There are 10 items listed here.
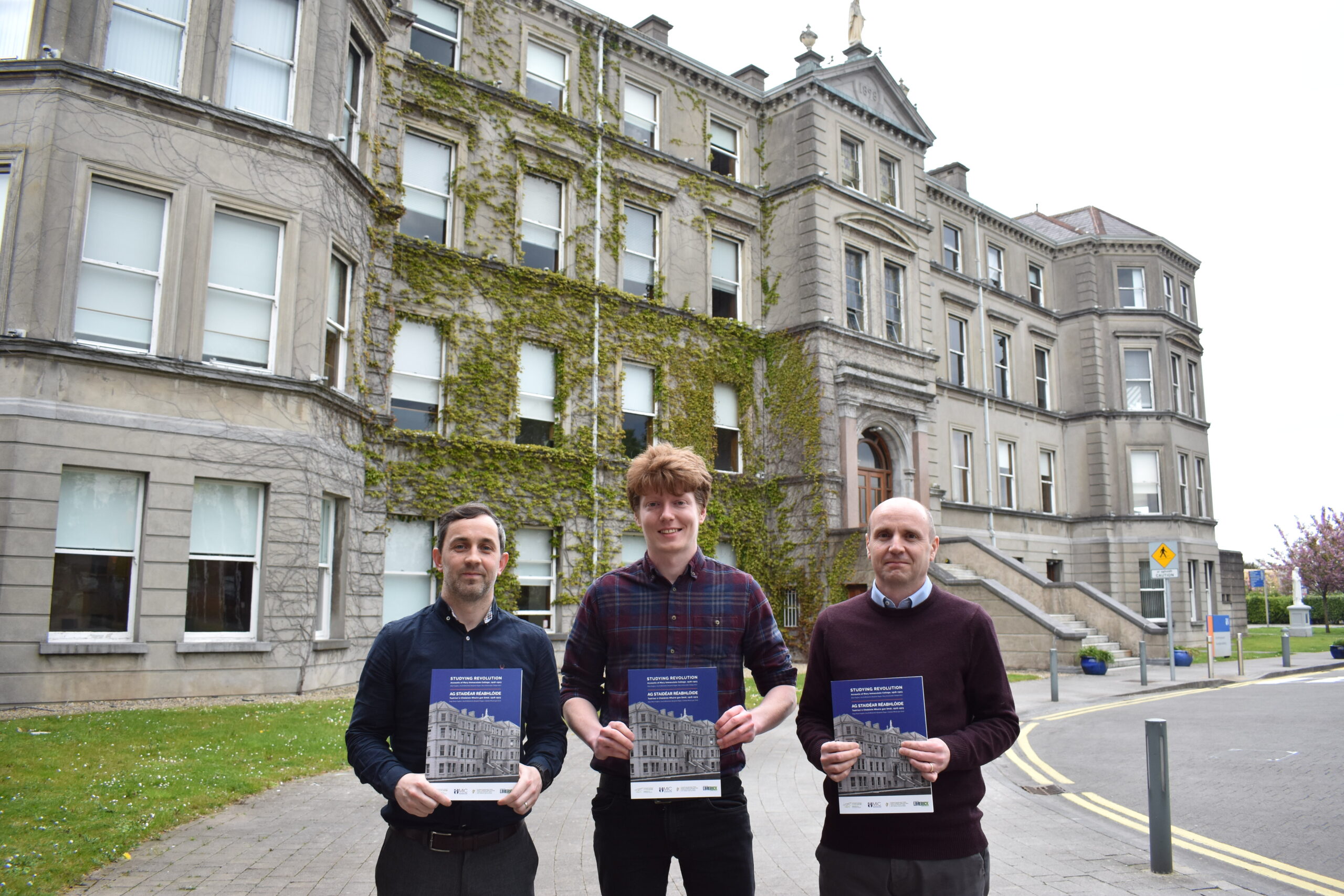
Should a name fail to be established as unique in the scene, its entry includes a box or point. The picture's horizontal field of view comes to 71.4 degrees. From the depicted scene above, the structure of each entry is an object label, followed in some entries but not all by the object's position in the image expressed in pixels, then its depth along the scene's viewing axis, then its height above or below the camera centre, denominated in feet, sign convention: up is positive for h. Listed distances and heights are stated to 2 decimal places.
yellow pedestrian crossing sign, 71.15 +3.12
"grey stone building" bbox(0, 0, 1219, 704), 43.68 +18.15
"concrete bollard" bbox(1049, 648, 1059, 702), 55.47 -4.81
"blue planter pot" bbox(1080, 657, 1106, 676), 73.46 -5.24
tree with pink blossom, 201.36 +10.45
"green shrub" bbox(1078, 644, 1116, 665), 74.38 -4.16
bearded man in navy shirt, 11.32 -1.68
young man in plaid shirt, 11.73 -0.87
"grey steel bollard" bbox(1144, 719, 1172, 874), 21.84 -5.06
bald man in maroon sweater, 11.20 -1.37
